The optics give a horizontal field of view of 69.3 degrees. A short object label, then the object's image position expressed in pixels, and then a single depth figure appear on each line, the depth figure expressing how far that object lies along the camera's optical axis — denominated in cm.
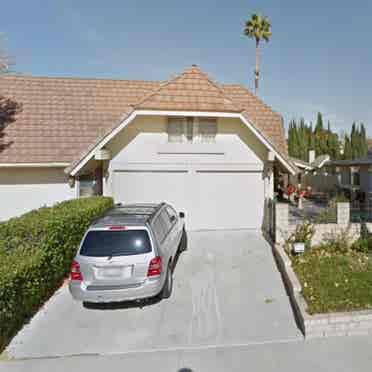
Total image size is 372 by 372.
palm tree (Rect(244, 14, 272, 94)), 3105
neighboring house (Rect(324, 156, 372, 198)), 1816
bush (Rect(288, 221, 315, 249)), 792
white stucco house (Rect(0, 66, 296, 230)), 977
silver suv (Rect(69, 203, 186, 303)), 500
